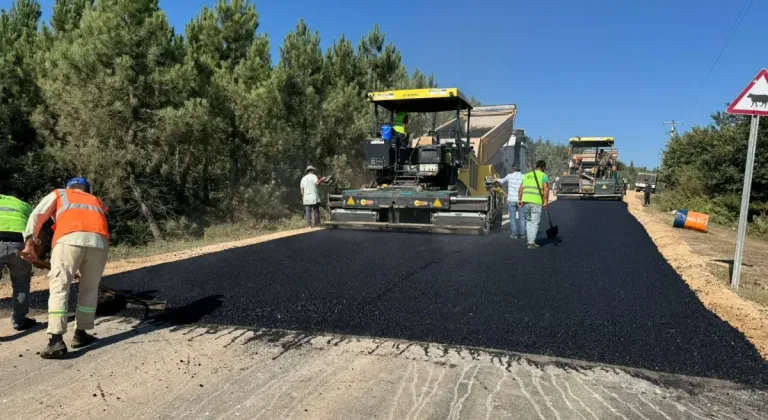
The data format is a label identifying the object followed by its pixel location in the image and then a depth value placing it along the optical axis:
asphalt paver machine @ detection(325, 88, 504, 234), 8.68
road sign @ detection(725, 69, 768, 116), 4.85
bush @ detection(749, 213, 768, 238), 11.50
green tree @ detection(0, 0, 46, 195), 10.88
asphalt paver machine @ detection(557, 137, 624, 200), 21.03
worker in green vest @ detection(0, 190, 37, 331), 3.56
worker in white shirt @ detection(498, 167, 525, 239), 8.54
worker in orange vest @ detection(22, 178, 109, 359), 3.17
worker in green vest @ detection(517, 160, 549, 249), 7.43
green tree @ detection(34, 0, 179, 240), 10.31
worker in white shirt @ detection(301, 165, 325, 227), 10.14
